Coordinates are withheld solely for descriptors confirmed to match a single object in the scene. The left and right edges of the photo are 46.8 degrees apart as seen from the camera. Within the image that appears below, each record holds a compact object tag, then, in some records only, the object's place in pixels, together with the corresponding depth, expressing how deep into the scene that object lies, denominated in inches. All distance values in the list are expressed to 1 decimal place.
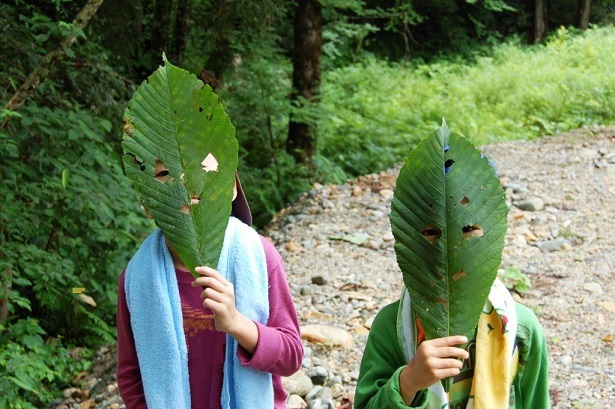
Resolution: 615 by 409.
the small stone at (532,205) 225.3
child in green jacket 53.0
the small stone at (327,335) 142.6
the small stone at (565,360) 134.4
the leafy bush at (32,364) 132.4
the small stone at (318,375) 129.0
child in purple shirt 60.9
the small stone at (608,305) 156.2
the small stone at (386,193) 250.7
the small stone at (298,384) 123.8
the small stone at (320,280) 181.2
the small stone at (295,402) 120.0
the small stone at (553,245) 195.0
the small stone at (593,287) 166.2
